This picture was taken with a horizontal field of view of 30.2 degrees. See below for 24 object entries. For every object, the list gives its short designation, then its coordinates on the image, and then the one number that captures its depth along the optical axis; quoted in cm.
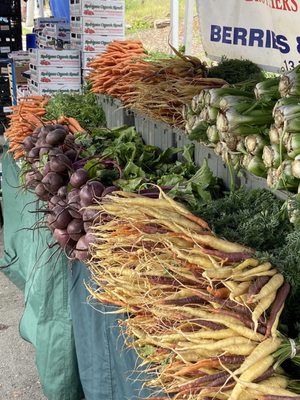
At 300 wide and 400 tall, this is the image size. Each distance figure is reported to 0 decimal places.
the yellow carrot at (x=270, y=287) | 158
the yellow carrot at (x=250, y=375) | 144
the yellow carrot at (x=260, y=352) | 146
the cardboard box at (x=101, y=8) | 555
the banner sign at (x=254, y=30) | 385
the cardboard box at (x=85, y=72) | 567
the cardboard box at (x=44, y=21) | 707
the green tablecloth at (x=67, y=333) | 244
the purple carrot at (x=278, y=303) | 153
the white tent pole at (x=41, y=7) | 937
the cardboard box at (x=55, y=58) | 569
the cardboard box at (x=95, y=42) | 569
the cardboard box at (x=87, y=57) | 571
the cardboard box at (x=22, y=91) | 654
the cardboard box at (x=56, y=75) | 574
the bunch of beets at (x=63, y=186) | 269
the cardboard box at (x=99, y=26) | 563
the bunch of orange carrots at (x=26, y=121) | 435
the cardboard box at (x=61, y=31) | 652
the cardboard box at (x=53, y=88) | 579
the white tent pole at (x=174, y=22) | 590
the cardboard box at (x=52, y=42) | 640
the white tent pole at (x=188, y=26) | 532
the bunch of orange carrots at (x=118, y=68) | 444
